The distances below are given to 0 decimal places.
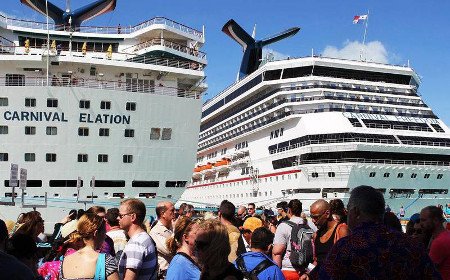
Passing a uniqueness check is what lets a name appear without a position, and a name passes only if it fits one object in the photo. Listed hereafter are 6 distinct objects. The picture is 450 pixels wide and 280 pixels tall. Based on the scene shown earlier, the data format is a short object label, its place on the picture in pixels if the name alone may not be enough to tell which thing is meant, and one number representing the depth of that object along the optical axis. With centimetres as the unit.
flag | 4368
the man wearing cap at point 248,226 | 700
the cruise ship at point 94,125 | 2252
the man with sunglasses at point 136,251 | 448
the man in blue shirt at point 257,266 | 385
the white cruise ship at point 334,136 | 3353
